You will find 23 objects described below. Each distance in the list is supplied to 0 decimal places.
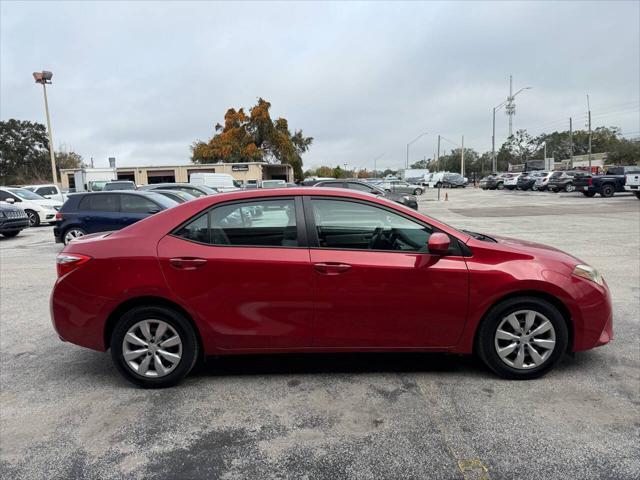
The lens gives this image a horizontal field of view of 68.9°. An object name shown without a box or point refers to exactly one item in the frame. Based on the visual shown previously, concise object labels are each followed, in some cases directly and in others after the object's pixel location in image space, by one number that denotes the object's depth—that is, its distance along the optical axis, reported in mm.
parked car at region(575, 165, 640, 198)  27297
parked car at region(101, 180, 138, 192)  22653
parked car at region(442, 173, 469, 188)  54406
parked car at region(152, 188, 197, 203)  12942
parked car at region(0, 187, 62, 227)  18297
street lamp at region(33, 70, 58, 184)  29577
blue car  10609
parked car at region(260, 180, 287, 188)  26391
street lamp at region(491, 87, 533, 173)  58806
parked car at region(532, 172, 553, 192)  37538
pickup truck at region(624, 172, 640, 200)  24609
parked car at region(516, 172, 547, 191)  40925
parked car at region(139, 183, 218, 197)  18278
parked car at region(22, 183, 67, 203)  23625
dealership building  54062
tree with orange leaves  60375
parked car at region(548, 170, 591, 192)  34625
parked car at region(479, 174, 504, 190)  47594
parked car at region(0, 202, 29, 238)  14055
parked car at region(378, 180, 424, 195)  35656
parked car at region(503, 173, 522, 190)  43134
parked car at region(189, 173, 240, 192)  29375
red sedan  3570
